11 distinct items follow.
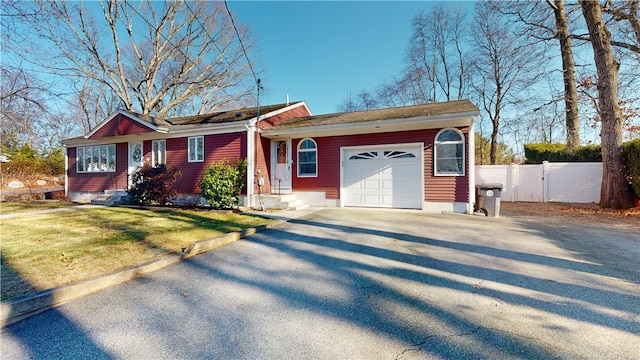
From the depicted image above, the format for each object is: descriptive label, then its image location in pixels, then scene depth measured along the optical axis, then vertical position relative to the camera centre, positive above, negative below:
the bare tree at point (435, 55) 22.27 +11.42
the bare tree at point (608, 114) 8.63 +2.26
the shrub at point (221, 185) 9.12 -0.09
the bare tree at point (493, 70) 17.84 +8.22
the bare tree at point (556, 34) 10.91 +6.50
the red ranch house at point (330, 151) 8.76 +1.24
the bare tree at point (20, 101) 6.78 +2.29
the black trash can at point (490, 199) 8.05 -0.56
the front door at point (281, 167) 10.95 +0.64
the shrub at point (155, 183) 9.80 +0.00
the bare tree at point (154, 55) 17.28 +10.00
